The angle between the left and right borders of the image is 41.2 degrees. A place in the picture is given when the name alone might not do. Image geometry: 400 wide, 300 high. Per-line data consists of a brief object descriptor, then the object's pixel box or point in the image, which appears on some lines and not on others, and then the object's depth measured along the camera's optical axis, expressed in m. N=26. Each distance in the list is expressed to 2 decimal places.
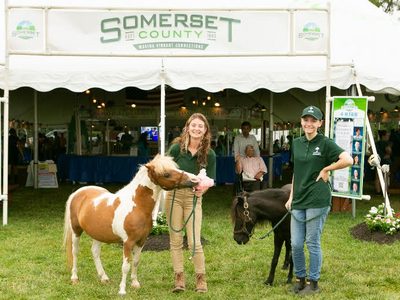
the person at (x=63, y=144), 20.86
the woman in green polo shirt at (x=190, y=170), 5.09
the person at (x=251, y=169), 10.39
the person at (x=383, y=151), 13.25
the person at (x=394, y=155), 14.30
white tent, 8.73
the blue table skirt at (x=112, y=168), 15.57
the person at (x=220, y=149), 16.20
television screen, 17.19
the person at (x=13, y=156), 15.73
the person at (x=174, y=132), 16.16
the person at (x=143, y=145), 16.17
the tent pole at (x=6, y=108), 8.60
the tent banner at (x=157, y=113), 15.91
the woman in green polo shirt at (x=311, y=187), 4.81
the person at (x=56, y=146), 21.35
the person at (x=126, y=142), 16.50
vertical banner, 8.61
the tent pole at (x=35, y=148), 15.02
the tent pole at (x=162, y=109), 8.29
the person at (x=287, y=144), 30.78
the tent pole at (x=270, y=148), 14.29
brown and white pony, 4.81
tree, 28.33
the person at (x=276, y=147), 23.42
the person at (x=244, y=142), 10.59
